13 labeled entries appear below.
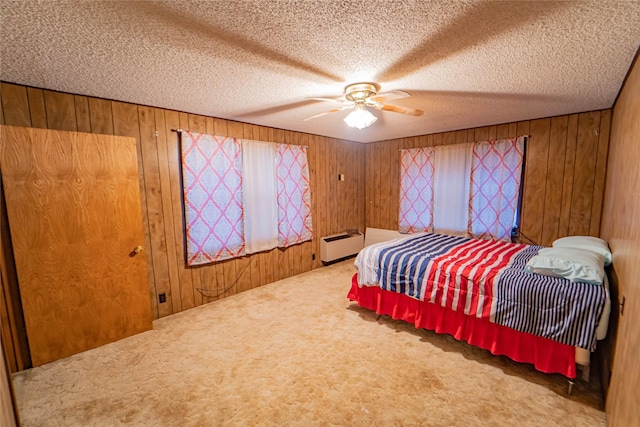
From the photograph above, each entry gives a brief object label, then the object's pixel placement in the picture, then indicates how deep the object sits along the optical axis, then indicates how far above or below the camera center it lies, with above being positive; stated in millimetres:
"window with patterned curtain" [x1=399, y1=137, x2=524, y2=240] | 3785 -68
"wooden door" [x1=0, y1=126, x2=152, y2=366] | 2135 -406
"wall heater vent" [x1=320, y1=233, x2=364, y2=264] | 4762 -1114
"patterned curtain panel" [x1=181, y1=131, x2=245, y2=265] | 3160 -114
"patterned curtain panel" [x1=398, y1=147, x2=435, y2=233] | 4586 -100
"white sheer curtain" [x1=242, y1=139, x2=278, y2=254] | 3689 -125
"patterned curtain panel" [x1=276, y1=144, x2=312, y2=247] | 4102 -146
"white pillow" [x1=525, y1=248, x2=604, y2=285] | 1912 -622
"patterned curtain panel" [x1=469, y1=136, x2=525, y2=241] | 3729 -55
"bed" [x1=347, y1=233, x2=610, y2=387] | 1854 -948
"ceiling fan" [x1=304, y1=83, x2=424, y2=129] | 2283 +736
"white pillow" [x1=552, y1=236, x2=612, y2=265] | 2269 -577
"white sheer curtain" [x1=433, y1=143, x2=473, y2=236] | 4176 -67
